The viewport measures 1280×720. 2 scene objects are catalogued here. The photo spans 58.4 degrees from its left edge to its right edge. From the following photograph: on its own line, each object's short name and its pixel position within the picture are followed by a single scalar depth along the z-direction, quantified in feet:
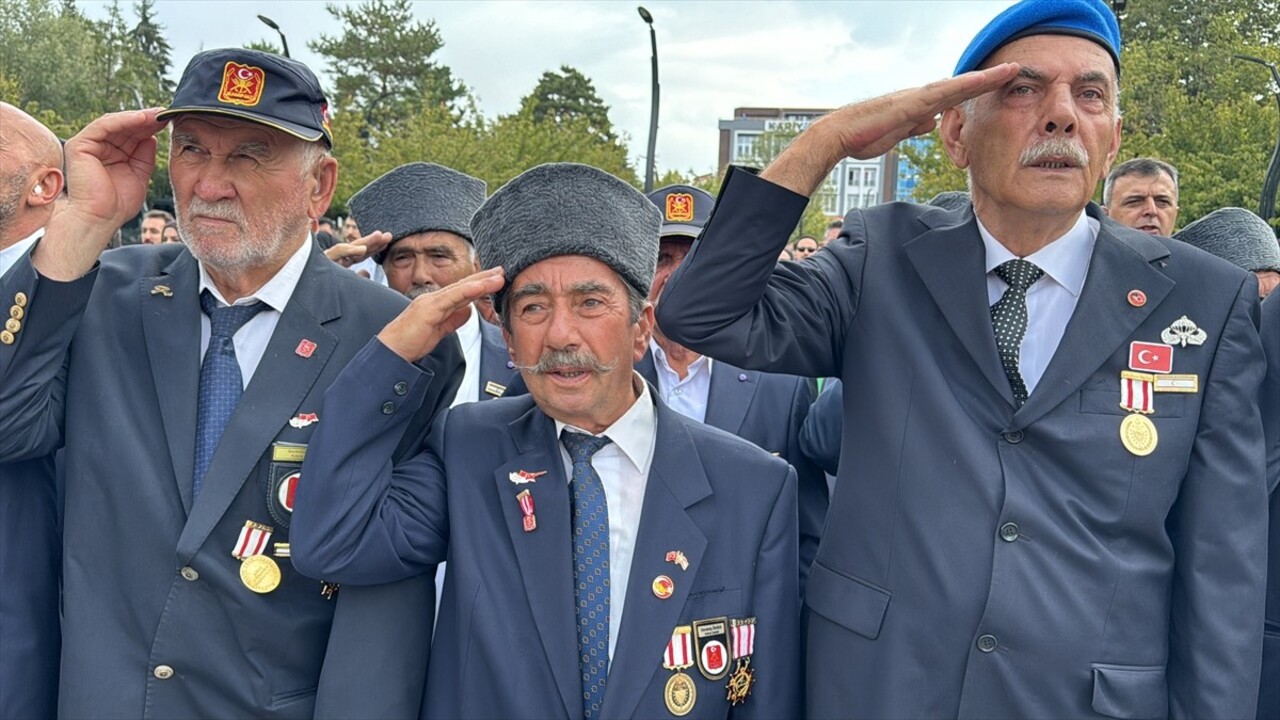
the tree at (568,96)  237.86
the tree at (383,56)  209.15
